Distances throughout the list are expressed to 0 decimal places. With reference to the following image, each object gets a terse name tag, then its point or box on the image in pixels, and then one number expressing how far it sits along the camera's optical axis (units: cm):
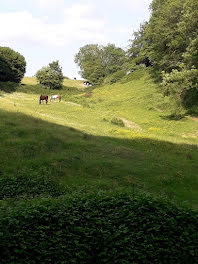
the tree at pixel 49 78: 9456
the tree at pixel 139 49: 10054
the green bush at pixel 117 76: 10006
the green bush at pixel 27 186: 1529
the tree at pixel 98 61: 12529
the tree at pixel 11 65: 9167
